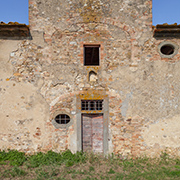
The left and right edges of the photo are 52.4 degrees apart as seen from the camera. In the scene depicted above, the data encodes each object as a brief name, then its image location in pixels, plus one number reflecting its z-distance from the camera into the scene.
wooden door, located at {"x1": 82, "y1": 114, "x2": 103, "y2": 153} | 7.29
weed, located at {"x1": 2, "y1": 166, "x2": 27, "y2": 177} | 5.64
